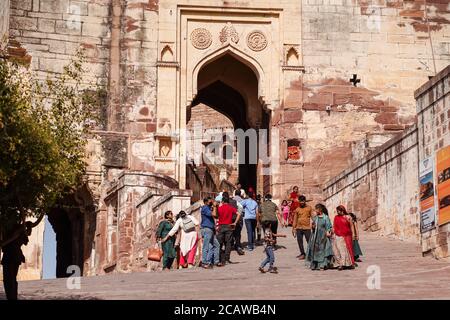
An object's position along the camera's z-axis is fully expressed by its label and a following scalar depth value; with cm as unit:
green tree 1306
